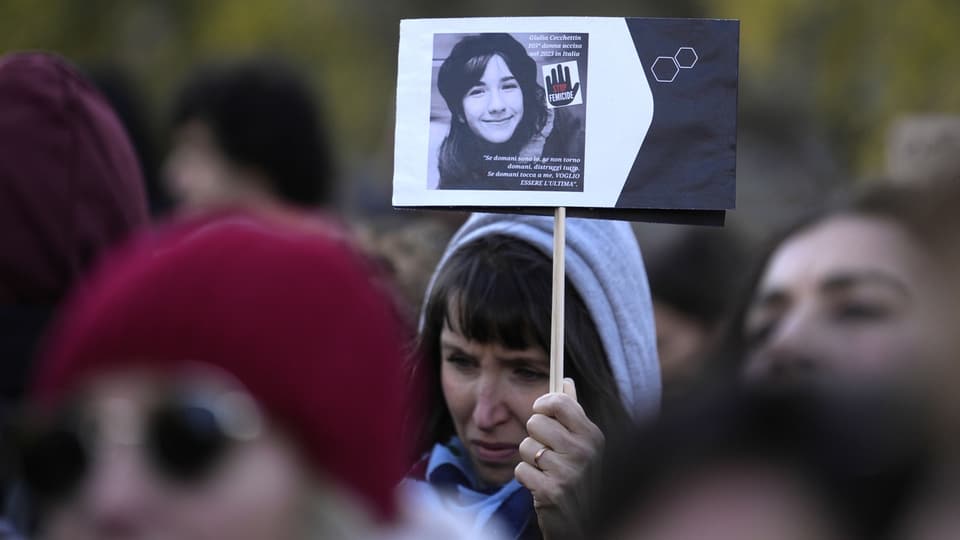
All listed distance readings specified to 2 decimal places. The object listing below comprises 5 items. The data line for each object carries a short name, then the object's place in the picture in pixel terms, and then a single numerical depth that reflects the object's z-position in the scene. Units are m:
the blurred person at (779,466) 2.55
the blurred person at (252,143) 9.78
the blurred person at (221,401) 3.16
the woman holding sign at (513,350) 6.66
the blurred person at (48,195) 5.09
